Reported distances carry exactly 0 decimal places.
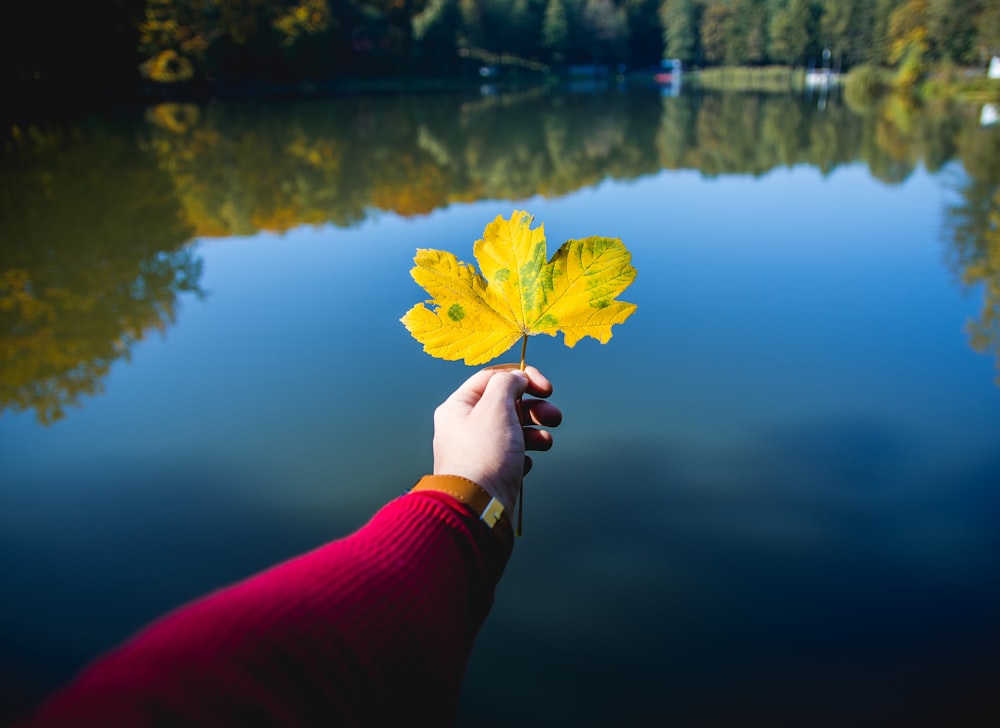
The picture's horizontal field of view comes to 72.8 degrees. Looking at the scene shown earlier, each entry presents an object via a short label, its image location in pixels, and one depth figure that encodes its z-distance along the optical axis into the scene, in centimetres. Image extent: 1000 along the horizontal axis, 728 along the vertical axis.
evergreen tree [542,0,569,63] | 5512
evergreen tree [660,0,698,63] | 6153
